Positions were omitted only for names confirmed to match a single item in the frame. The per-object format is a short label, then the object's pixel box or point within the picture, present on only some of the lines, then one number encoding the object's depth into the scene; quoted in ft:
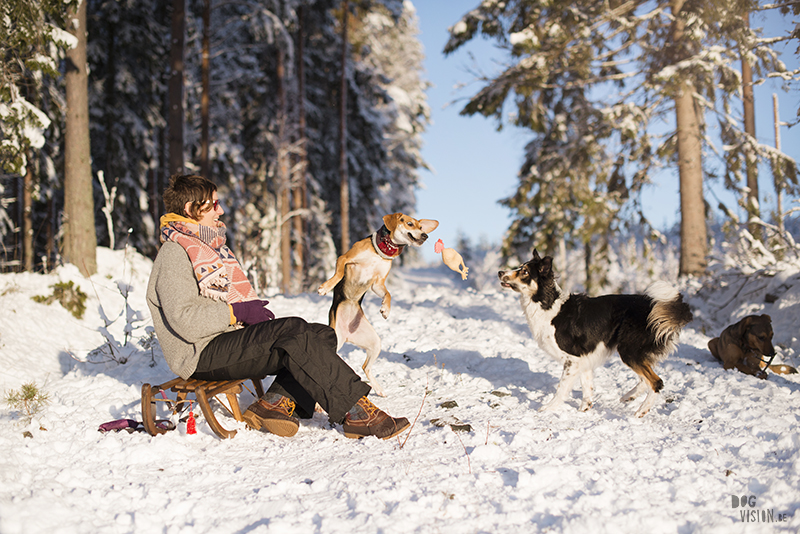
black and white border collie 12.57
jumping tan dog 13.03
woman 10.12
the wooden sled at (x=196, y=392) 10.41
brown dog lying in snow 15.28
